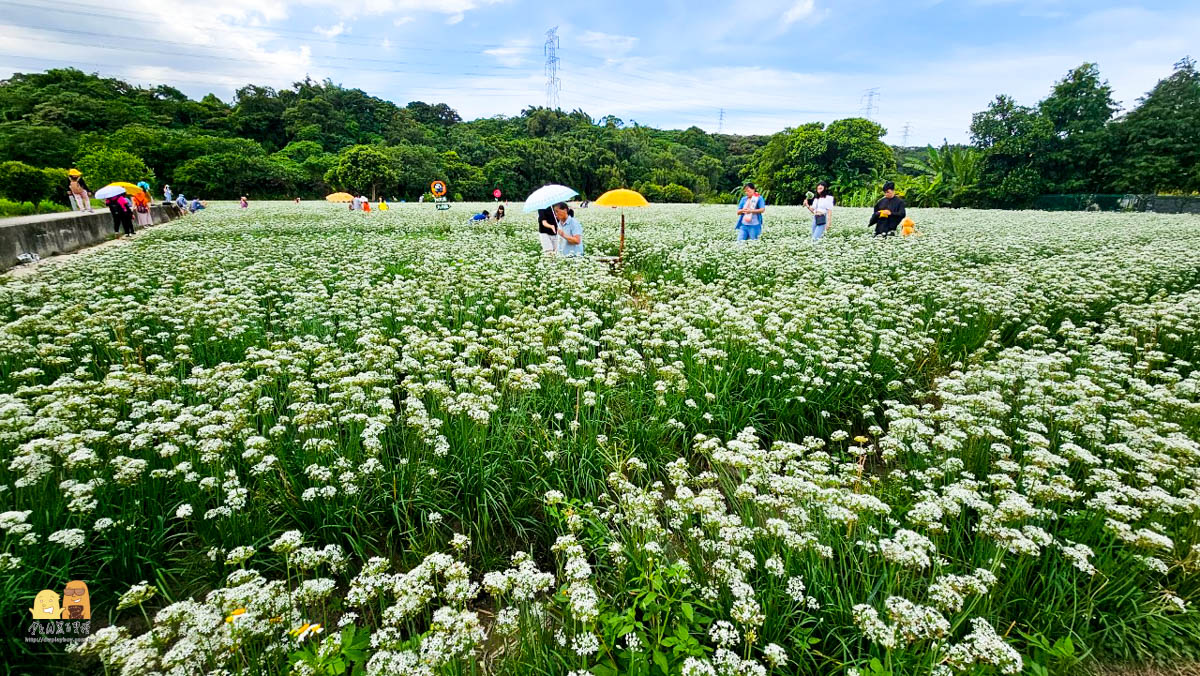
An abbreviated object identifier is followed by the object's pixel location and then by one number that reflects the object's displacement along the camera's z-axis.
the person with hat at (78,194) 21.39
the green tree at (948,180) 48.78
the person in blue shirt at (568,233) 10.60
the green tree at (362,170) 61.94
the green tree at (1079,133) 45.97
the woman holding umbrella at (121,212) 18.62
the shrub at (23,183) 22.75
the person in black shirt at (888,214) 14.84
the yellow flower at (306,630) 2.25
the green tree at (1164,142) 42.00
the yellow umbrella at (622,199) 13.78
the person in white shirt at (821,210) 15.89
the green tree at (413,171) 66.69
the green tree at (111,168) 44.00
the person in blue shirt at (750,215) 14.31
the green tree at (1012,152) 46.22
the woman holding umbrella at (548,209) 9.84
